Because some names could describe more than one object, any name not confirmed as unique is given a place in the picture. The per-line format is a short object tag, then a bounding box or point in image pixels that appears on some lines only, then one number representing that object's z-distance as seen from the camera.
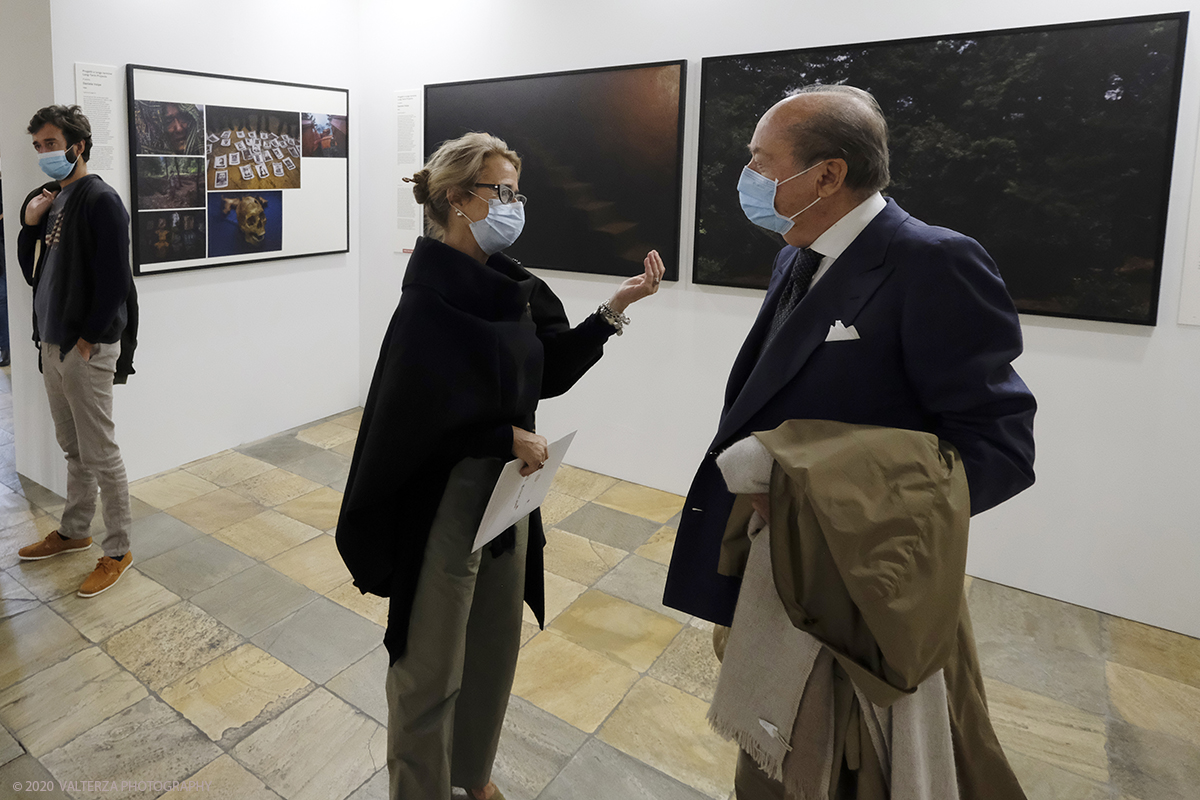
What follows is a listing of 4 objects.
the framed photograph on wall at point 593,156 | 4.46
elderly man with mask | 1.31
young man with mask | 3.39
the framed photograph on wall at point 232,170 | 4.57
